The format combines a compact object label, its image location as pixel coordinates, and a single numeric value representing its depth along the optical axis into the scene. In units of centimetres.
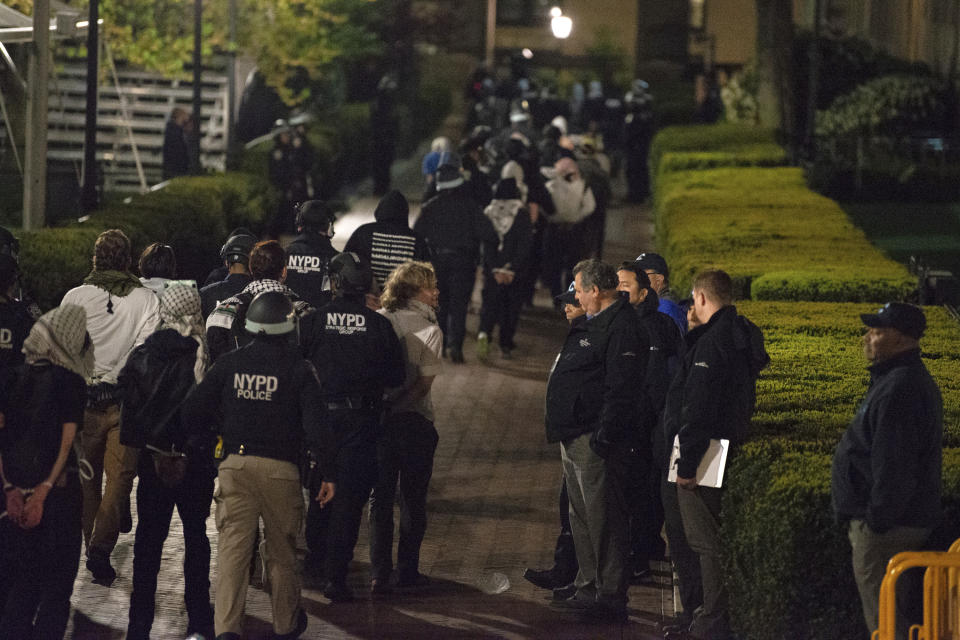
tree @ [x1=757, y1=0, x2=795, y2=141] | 6137
